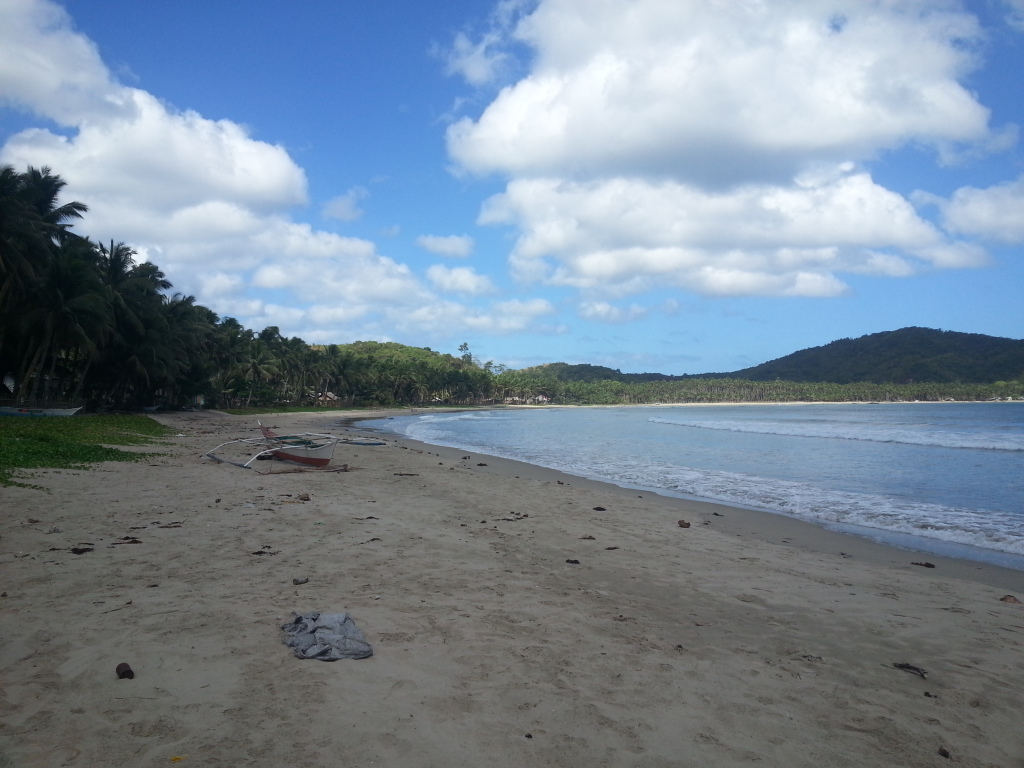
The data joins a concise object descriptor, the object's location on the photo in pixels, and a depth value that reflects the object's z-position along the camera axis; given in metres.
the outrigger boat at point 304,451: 15.35
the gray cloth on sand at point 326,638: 4.11
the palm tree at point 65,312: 30.59
